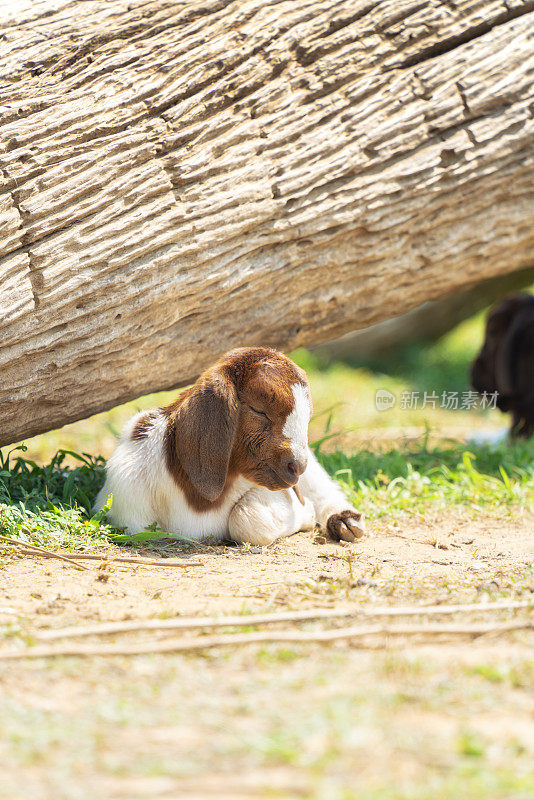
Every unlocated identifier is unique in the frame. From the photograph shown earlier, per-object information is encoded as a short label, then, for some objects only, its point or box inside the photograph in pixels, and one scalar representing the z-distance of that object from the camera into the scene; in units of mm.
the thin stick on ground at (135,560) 6492
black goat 12787
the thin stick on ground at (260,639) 4336
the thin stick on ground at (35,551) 6422
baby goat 6828
